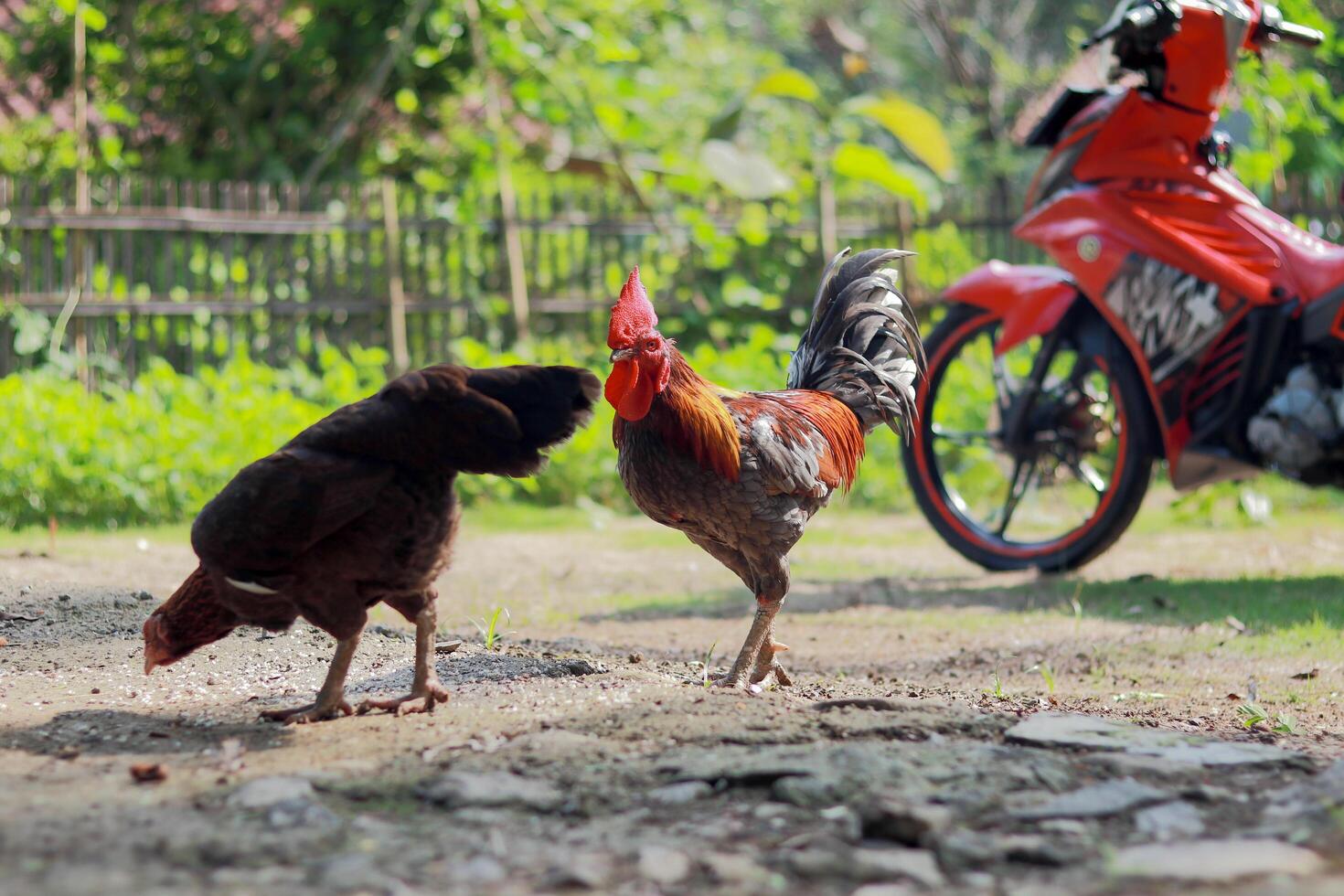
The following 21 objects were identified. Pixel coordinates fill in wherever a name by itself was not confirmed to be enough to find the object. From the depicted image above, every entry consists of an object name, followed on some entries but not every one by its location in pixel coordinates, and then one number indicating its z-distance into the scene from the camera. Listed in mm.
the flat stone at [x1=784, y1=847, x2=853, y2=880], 2449
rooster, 4086
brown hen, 3537
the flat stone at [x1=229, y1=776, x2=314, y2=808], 2773
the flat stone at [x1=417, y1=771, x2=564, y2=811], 2842
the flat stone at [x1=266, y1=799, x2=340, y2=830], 2650
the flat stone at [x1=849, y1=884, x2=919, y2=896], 2352
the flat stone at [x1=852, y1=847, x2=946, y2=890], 2424
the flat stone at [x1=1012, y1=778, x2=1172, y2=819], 2746
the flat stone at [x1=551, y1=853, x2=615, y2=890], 2385
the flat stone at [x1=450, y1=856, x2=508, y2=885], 2402
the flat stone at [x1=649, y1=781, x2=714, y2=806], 2869
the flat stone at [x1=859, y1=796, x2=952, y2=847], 2596
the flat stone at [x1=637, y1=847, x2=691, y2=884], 2430
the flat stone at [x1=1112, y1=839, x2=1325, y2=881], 2369
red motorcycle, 5922
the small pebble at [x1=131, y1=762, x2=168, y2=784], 2967
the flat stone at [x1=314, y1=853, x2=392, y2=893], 2334
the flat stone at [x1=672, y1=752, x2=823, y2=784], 2930
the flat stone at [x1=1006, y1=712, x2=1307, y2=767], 3191
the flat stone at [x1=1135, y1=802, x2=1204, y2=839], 2646
